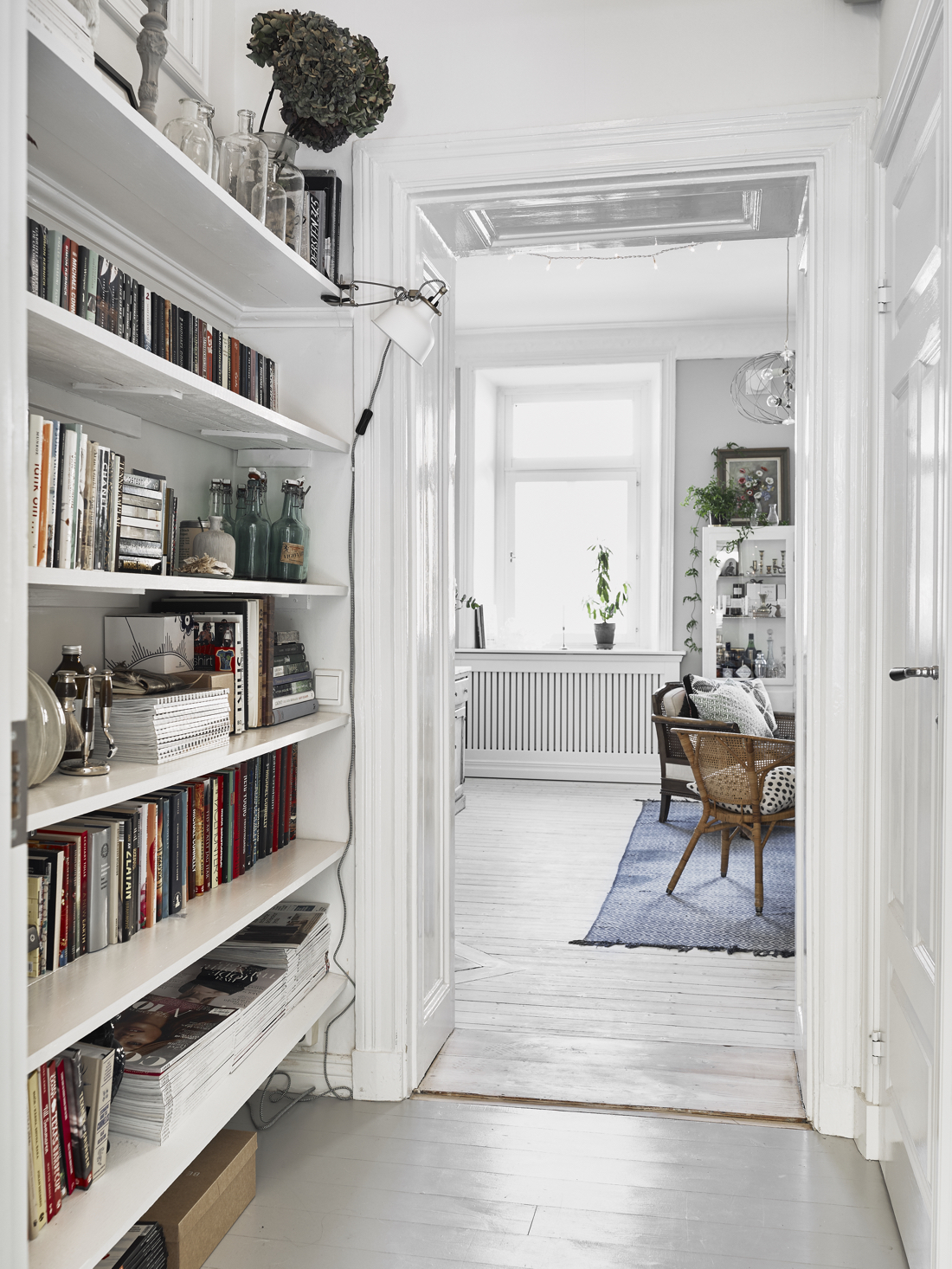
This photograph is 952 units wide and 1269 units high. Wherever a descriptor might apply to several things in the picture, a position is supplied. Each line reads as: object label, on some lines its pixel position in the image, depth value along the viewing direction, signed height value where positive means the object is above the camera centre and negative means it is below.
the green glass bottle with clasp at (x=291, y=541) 2.37 +0.21
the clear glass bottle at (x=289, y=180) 2.24 +1.01
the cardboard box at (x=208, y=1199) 1.77 -1.06
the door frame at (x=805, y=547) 2.27 +0.20
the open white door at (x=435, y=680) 2.59 -0.14
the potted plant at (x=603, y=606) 7.06 +0.18
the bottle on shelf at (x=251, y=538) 2.33 +0.21
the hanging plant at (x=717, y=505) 6.69 +0.85
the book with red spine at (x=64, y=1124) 1.50 -0.75
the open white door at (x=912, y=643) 1.69 -0.02
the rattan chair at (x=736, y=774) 3.90 -0.57
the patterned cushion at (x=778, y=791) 3.96 -0.63
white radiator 6.85 -0.59
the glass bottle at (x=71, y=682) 1.63 -0.09
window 7.39 +0.97
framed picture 6.81 +1.07
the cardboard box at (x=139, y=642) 2.01 -0.03
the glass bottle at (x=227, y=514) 2.29 +0.27
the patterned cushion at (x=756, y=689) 5.38 -0.33
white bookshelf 1.42 +0.42
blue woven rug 3.70 -1.13
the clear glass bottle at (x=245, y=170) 2.09 +0.97
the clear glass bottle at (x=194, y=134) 1.90 +0.94
